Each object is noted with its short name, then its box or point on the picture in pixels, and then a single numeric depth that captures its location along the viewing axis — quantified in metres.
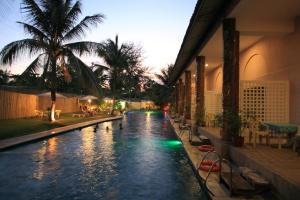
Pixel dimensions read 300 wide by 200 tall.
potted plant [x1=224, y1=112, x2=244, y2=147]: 5.09
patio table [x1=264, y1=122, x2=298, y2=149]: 5.14
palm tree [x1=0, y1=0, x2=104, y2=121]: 11.15
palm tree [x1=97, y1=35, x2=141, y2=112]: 21.94
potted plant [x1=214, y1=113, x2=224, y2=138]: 5.61
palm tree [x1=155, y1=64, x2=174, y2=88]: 31.77
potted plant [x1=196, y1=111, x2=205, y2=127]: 9.28
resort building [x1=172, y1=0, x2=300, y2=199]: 4.20
